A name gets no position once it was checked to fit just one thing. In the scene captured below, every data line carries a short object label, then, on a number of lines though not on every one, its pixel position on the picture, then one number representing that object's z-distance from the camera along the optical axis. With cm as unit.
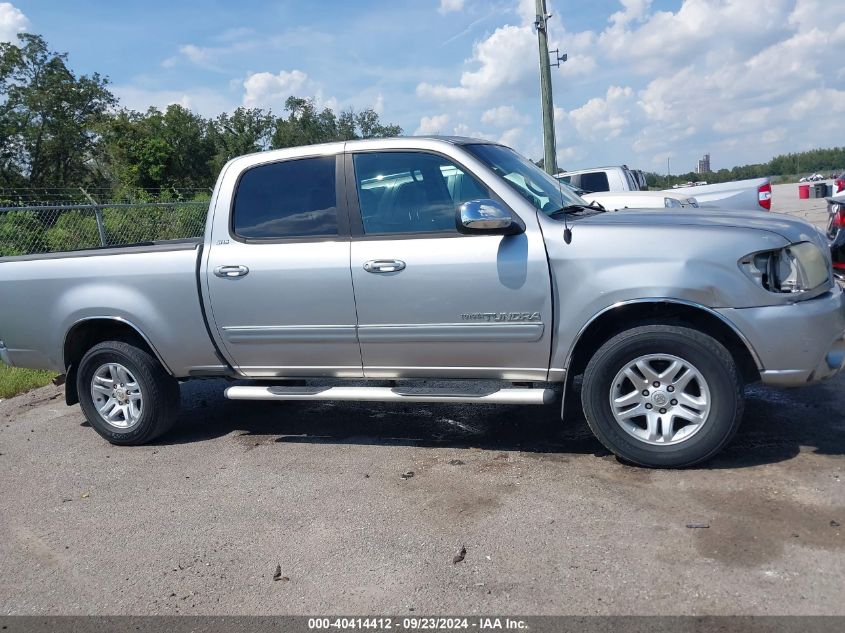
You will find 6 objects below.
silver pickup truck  414
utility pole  1820
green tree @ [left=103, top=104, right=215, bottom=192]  3419
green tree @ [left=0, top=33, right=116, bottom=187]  3294
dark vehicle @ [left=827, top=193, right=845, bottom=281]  530
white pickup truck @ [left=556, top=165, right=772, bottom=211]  1220
